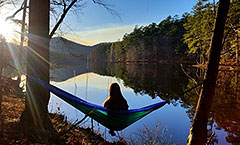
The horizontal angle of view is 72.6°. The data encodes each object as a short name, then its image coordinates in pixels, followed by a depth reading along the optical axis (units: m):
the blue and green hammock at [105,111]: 2.47
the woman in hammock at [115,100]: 2.90
